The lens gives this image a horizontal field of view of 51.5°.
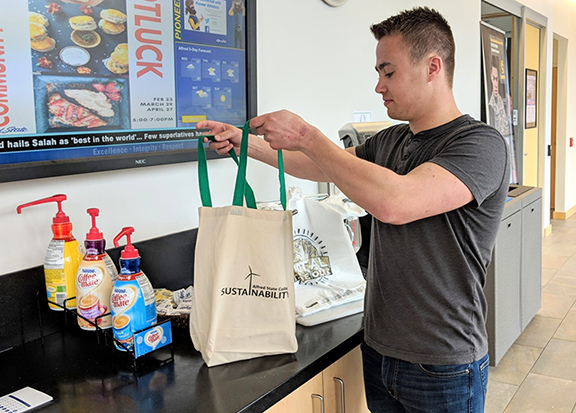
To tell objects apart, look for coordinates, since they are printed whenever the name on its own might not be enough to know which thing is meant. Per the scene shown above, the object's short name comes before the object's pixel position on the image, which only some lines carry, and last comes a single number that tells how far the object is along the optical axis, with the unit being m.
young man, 1.25
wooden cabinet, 1.28
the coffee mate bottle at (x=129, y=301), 1.29
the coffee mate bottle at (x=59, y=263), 1.41
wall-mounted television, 1.37
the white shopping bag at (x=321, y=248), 1.76
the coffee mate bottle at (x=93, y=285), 1.38
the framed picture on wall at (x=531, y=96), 5.96
